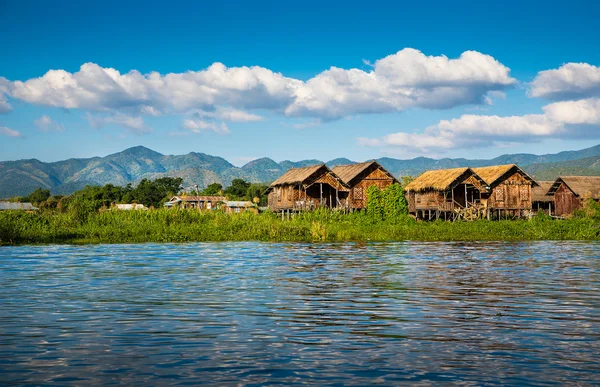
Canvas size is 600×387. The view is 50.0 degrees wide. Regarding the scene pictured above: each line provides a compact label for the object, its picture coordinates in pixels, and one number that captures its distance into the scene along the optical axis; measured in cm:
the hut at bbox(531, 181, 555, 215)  6894
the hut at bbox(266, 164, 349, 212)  5631
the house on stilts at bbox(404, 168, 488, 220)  5641
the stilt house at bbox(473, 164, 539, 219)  6009
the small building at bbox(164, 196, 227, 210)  9206
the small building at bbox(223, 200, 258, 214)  8652
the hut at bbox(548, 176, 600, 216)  6638
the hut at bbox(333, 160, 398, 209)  5896
